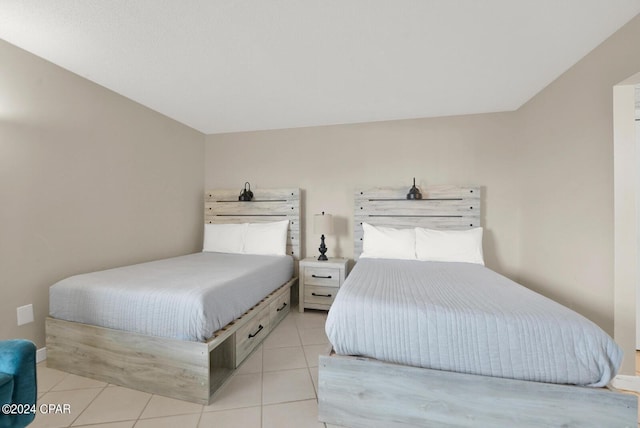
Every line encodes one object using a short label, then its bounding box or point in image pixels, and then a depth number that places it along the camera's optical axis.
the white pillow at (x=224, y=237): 3.11
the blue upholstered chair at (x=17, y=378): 0.98
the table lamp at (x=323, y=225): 2.93
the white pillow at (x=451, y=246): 2.52
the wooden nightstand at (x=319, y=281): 2.79
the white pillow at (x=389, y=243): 2.65
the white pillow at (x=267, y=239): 3.00
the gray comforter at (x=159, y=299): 1.48
